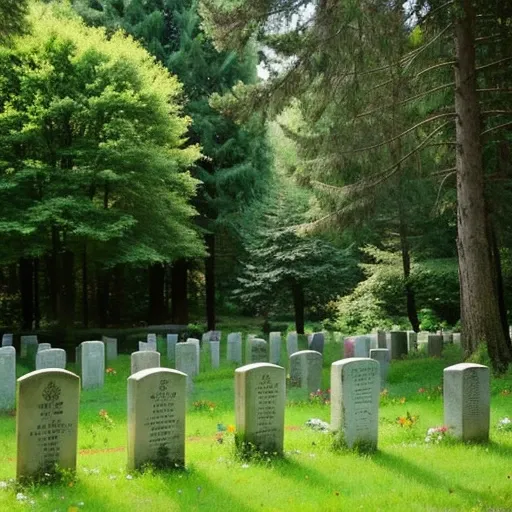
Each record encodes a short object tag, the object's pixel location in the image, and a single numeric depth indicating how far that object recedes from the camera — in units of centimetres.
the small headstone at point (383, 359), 1524
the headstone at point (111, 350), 2052
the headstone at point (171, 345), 2078
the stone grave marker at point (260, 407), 823
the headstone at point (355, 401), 862
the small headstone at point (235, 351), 1923
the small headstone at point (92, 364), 1490
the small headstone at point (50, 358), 1419
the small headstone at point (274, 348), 1923
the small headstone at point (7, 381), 1280
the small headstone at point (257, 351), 1692
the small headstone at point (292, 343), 2020
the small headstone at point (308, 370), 1381
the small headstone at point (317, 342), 2094
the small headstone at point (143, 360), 1306
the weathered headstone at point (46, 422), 702
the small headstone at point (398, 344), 2118
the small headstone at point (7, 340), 2052
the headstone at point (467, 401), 895
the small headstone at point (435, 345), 2002
